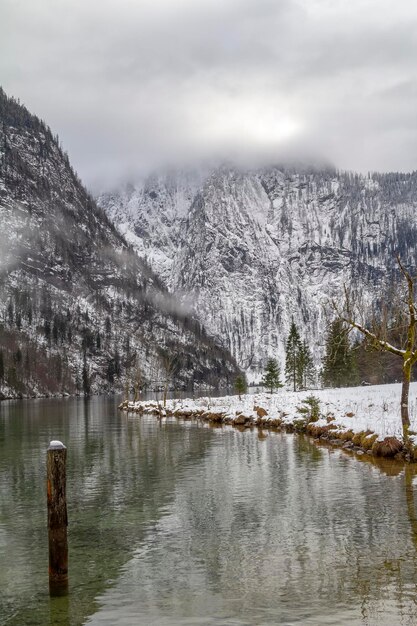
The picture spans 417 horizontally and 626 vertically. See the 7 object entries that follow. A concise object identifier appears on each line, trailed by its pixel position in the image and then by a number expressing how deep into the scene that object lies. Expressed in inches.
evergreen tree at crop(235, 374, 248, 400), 4330.2
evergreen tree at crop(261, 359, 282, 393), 4712.1
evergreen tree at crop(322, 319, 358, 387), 4153.5
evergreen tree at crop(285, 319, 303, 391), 4940.9
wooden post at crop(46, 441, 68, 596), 462.6
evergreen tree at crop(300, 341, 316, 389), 4939.0
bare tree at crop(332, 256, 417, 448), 1112.2
